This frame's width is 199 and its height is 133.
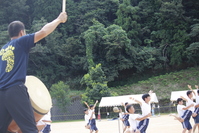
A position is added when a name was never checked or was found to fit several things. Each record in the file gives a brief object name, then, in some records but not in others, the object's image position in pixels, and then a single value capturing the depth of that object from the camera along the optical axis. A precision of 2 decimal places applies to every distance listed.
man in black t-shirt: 3.07
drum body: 3.49
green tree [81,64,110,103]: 30.59
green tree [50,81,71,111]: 31.33
